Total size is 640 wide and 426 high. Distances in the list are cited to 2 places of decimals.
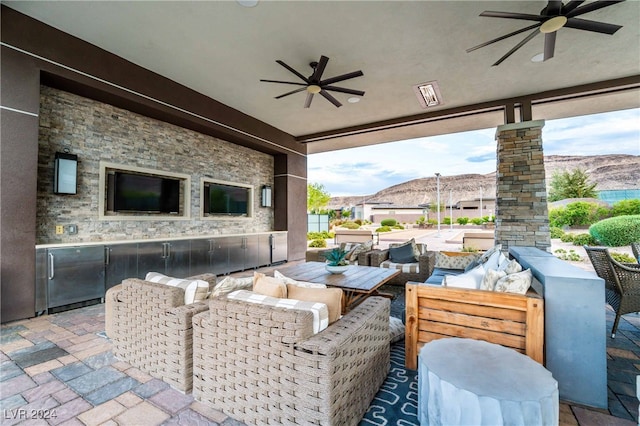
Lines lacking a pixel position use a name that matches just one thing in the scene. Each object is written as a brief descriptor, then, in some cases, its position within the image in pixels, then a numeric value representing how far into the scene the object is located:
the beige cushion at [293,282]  1.92
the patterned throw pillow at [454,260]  4.46
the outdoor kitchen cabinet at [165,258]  4.58
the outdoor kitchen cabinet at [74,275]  3.57
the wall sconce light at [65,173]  3.80
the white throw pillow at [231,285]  2.11
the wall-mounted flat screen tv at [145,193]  4.68
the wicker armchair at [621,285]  2.74
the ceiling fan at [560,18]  2.68
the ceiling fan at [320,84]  3.83
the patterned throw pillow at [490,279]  2.20
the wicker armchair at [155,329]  1.96
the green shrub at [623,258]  5.50
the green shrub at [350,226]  16.42
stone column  5.20
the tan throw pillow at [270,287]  1.84
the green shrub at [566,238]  8.24
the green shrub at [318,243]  9.90
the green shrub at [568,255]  6.79
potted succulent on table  3.63
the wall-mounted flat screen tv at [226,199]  6.34
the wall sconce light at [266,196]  7.81
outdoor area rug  1.68
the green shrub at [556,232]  8.65
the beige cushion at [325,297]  1.73
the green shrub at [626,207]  7.65
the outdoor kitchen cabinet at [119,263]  4.12
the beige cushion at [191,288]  2.14
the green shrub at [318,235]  12.35
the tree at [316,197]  15.52
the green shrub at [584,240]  7.50
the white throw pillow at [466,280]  2.27
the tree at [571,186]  15.39
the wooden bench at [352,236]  9.71
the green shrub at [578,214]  8.70
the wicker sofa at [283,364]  1.40
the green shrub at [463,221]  21.56
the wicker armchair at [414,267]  4.54
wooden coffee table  3.08
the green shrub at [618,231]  6.74
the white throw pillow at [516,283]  2.04
